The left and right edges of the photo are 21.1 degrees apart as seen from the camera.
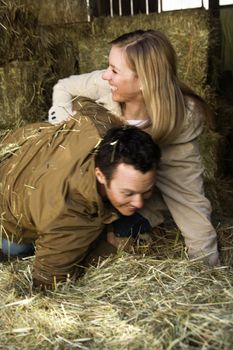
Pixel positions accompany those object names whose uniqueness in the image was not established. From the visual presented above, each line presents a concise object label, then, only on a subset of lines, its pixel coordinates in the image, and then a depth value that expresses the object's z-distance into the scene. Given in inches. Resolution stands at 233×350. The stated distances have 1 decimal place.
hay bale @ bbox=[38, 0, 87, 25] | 176.1
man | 91.6
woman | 104.4
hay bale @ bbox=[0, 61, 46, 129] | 156.6
